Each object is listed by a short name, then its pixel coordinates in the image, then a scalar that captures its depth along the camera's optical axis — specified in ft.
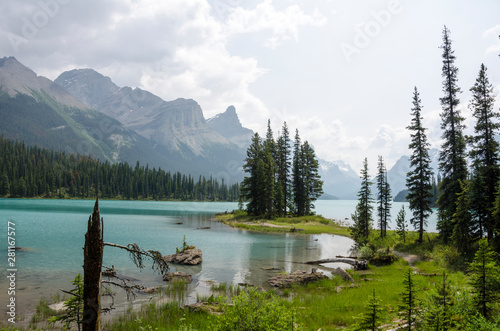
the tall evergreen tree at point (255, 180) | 222.07
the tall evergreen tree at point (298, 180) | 233.35
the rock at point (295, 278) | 63.03
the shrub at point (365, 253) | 94.36
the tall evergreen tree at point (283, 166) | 227.40
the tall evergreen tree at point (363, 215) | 114.42
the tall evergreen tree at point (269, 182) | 213.25
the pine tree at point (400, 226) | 115.85
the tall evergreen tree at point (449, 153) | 96.84
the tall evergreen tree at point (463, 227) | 73.77
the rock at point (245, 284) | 61.08
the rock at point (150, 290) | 56.18
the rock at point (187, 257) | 84.69
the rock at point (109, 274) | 59.72
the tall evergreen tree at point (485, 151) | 75.36
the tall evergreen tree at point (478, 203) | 74.64
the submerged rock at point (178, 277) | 65.31
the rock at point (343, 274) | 67.42
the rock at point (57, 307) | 43.65
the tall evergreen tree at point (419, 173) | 108.68
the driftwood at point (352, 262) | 80.33
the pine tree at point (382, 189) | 135.23
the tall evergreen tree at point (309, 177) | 236.84
